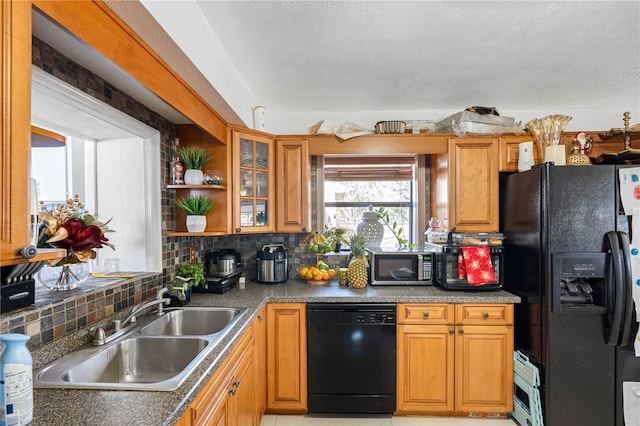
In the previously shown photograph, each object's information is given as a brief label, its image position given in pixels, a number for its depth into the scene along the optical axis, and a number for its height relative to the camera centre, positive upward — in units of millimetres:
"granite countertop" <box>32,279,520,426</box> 880 -572
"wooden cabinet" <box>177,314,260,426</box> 1118 -780
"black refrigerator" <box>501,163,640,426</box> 1952 -557
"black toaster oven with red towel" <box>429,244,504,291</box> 2383 -432
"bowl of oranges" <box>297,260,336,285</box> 2627 -510
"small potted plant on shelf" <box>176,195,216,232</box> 2084 +18
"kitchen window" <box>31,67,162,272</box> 1902 +190
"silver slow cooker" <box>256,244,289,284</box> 2625 -427
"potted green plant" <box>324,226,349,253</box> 2822 -209
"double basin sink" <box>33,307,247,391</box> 1090 -609
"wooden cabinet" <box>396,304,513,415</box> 2248 -1037
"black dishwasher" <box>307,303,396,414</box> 2244 -1016
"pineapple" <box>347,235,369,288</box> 2518 -428
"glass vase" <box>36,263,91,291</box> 1421 -293
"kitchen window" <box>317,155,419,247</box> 3109 +230
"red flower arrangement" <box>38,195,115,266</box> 1212 -78
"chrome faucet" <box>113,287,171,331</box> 1471 -486
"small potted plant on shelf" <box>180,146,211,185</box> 2102 +332
